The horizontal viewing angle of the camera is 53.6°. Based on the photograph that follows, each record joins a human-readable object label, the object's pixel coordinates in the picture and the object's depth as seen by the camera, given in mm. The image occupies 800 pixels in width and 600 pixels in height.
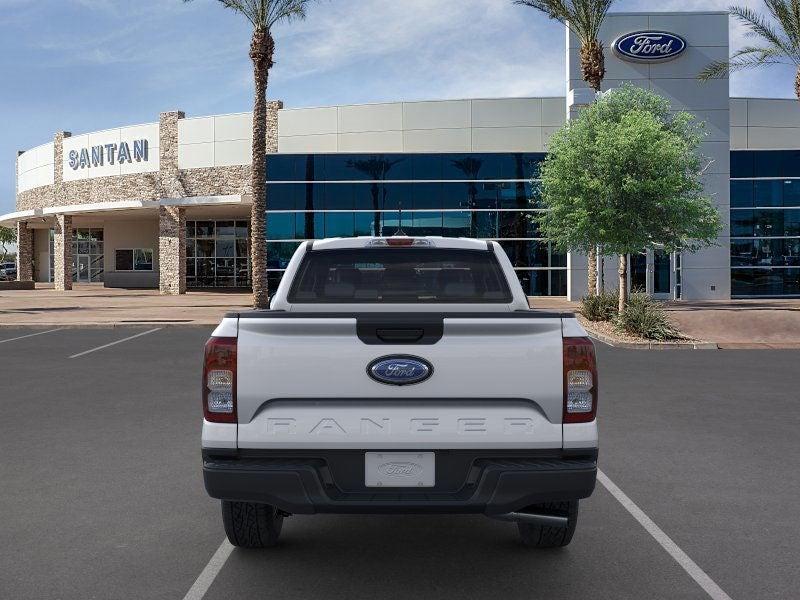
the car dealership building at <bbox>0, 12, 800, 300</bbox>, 33156
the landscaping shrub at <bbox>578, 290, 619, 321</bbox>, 22516
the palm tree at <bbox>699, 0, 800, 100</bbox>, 26891
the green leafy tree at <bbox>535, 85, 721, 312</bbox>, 21703
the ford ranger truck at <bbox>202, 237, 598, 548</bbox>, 3783
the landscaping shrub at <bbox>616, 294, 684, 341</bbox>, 18062
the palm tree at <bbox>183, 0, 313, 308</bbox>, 26234
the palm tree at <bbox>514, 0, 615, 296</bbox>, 26891
